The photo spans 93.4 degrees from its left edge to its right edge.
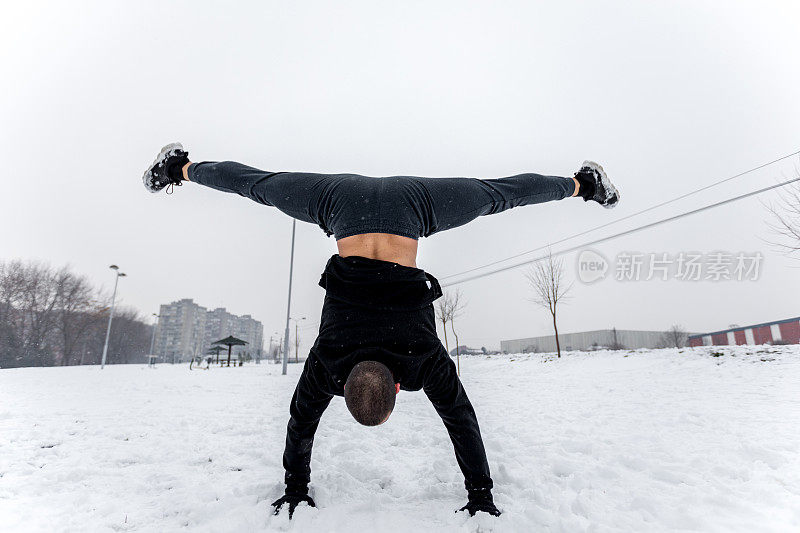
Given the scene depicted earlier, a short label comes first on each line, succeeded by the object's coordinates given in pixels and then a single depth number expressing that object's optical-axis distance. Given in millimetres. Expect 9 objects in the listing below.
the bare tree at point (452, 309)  19250
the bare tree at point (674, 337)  39575
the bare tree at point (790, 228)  10617
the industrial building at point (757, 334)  23172
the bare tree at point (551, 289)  19078
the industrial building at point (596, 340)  43738
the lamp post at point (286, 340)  15328
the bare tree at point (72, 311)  34781
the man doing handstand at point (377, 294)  1866
